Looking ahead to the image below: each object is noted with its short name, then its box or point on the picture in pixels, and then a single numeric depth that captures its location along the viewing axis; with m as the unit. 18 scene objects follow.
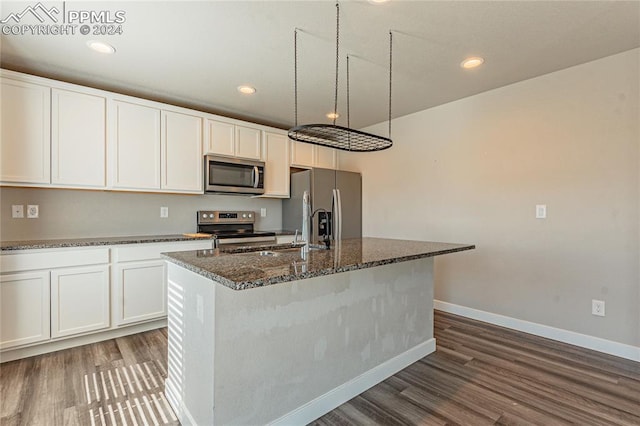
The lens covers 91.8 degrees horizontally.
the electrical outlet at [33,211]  2.87
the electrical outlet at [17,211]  2.80
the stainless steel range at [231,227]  3.70
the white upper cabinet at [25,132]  2.51
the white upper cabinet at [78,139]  2.73
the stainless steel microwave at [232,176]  3.60
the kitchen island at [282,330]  1.44
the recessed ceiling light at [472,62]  2.62
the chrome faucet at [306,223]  2.22
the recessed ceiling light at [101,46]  2.28
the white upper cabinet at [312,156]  4.44
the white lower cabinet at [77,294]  2.41
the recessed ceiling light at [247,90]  3.16
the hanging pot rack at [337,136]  2.15
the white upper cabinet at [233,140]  3.66
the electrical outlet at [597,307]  2.63
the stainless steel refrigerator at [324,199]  4.18
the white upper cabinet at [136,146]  3.04
